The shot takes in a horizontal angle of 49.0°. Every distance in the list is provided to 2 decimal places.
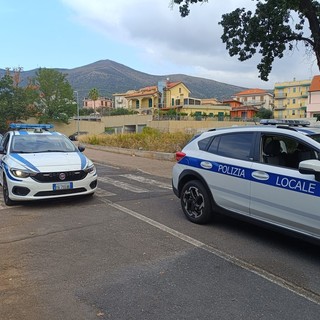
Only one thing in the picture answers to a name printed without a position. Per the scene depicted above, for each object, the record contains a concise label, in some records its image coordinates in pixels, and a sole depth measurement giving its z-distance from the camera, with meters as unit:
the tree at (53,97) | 62.78
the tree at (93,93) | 105.75
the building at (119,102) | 115.81
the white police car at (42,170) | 6.83
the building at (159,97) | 81.62
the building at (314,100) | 57.88
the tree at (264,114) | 85.97
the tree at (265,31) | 15.09
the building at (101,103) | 143.60
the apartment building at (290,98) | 96.76
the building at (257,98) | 126.44
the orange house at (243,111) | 94.15
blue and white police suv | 4.23
